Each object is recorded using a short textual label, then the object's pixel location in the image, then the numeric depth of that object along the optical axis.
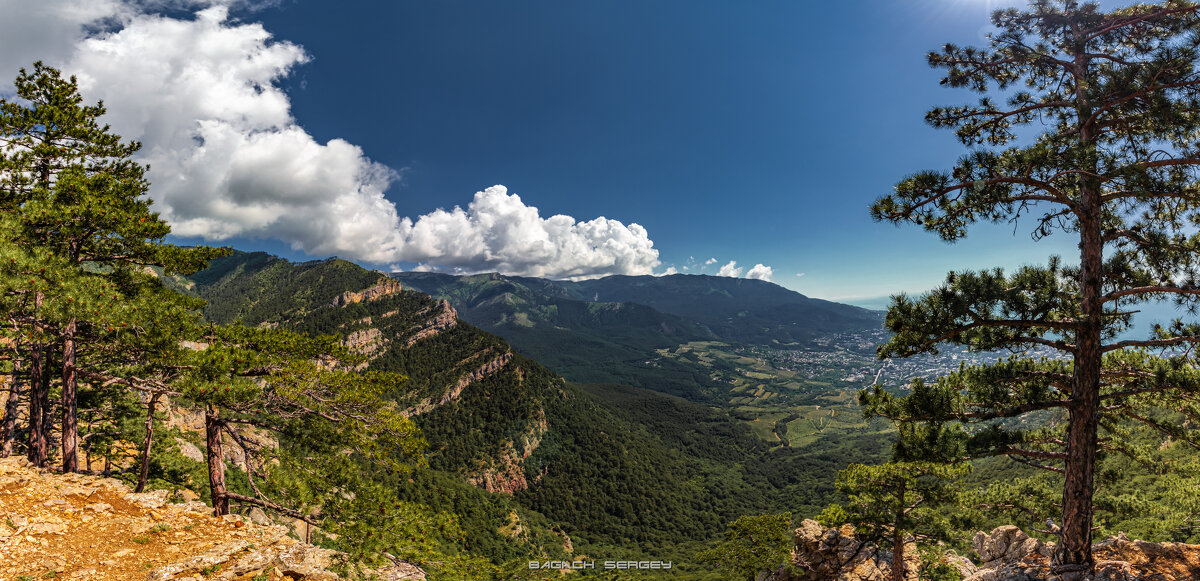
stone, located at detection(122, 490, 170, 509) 10.18
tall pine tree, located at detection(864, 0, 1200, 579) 7.25
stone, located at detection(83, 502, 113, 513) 9.38
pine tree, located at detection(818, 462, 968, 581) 18.34
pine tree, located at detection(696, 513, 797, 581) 32.38
